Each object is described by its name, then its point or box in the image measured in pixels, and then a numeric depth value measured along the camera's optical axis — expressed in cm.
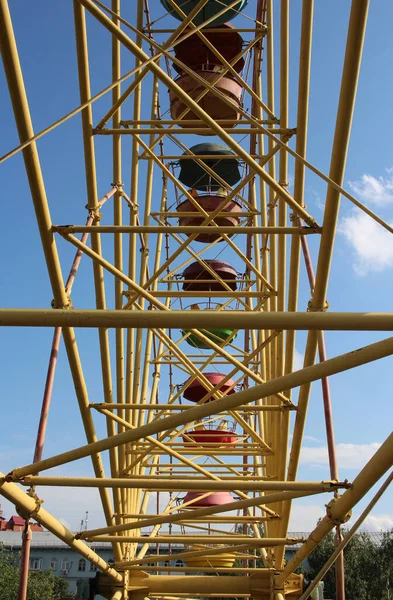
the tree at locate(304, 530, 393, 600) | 4378
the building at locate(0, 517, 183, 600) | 6456
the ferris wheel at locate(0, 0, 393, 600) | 544
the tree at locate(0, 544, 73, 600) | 4178
